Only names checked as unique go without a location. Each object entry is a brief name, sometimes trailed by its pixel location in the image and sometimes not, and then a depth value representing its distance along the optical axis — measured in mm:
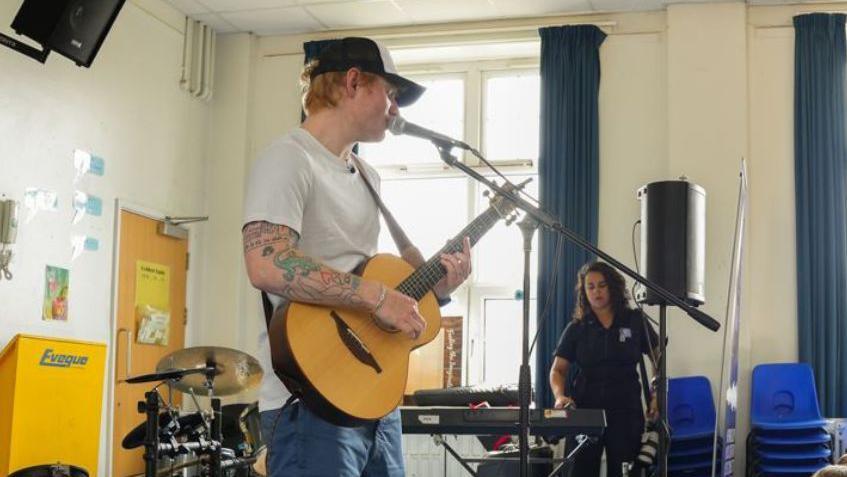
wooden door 6172
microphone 2307
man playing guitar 1923
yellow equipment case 4883
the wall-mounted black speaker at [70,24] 4859
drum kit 4848
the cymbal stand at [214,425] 4938
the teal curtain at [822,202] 6078
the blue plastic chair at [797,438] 5449
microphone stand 2564
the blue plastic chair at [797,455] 5414
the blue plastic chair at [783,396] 5707
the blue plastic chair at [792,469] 5391
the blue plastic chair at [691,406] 5836
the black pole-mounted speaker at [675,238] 5258
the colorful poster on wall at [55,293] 5523
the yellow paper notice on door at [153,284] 6438
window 6902
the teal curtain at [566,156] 6465
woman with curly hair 5094
